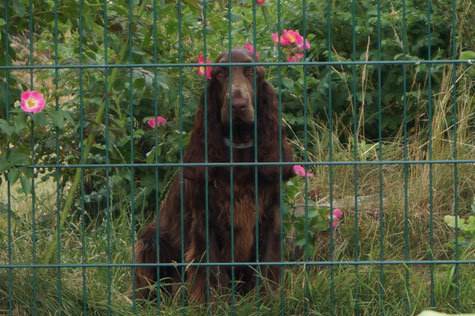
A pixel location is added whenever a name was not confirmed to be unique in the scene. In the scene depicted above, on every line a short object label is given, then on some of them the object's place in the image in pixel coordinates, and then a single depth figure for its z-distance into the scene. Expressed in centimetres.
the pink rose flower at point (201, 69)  850
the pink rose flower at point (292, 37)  858
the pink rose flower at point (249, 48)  876
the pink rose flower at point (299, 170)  848
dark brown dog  859
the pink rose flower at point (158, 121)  1000
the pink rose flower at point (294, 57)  876
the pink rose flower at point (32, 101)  732
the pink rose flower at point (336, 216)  903
